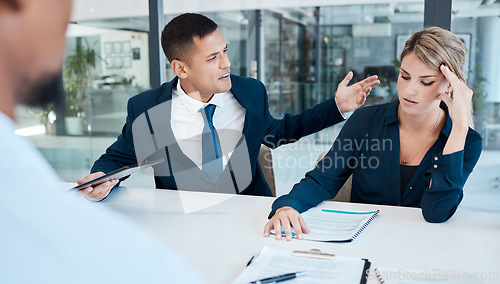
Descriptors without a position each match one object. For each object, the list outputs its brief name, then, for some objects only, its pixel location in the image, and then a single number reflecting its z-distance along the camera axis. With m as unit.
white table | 1.26
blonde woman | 1.72
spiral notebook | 1.45
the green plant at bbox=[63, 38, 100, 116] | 5.20
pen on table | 1.10
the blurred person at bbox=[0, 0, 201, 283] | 0.29
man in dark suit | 2.42
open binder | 1.13
